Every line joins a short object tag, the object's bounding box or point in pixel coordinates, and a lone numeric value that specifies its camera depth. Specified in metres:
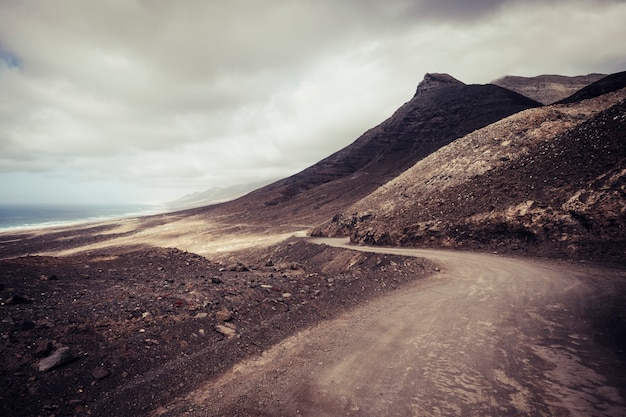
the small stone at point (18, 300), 7.61
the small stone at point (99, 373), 5.46
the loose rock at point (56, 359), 5.38
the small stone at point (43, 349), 5.64
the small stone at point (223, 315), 8.16
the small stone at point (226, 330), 7.57
